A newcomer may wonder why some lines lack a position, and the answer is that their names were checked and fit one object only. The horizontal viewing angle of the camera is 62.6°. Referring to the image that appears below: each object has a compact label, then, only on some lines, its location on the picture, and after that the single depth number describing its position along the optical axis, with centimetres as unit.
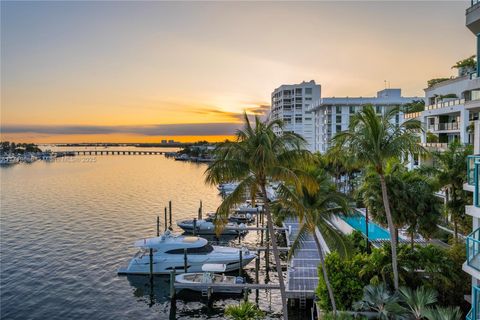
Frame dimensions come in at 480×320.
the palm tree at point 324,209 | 2050
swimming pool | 3722
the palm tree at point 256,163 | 1711
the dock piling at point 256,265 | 3591
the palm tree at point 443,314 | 1407
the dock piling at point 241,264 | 3753
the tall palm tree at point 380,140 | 1830
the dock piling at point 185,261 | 3726
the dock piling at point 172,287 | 3272
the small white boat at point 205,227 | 5394
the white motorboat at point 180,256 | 3822
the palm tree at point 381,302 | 1780
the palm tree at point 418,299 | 1698
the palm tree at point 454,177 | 2397
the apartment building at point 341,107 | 9725
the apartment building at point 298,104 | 14000
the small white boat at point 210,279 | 3284
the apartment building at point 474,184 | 1407
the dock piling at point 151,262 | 3681
